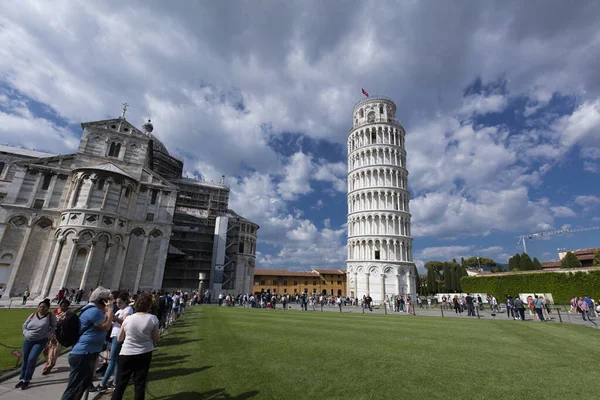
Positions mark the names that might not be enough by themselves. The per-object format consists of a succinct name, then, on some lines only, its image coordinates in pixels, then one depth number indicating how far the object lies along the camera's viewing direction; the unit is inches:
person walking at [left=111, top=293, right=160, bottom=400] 171.8
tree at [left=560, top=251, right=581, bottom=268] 1934.1
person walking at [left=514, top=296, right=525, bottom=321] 786.1
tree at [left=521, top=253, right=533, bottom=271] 2226.9
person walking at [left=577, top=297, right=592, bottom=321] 772.0
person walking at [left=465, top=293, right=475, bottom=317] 933.9
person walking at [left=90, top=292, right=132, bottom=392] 241.0
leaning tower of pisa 1919.3
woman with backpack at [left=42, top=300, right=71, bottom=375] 277.7
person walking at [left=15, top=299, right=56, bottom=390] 237.0
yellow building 2967.5
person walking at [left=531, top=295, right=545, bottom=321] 786.2
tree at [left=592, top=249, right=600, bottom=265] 1657.9
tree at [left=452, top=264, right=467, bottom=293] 2684.5
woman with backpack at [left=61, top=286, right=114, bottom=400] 180.4
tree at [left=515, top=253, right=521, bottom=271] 2373.5
